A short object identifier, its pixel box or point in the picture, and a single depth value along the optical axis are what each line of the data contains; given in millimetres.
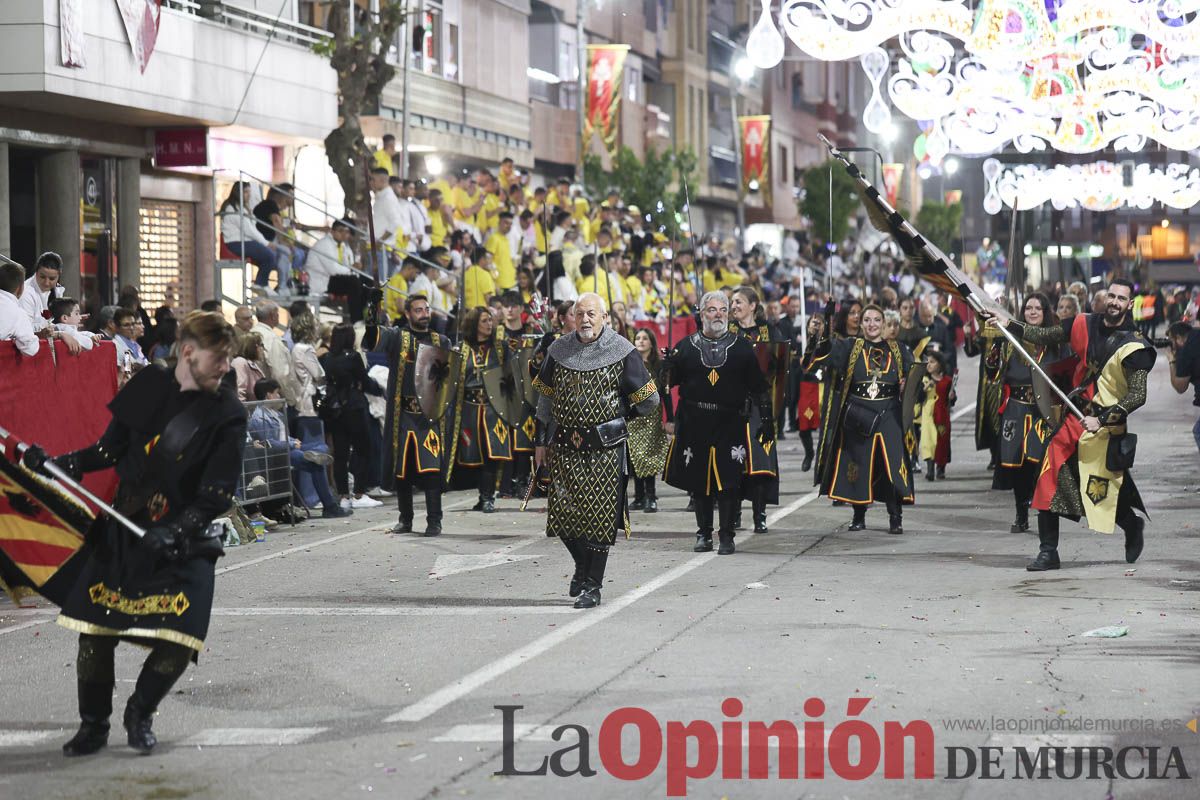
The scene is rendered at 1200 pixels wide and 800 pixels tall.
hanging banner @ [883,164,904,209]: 85906
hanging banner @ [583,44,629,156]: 41312
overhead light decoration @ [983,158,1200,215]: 31469
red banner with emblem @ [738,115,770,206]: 56656
